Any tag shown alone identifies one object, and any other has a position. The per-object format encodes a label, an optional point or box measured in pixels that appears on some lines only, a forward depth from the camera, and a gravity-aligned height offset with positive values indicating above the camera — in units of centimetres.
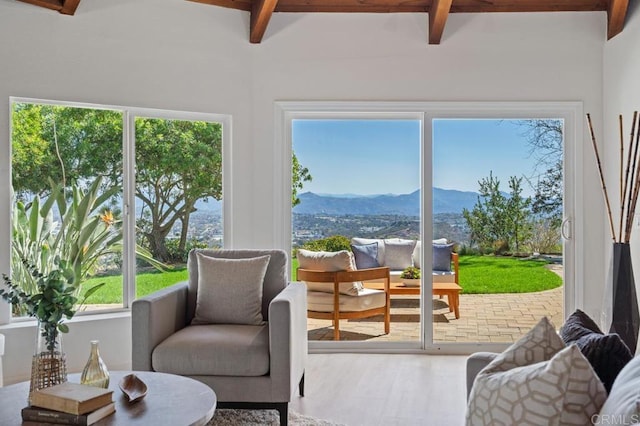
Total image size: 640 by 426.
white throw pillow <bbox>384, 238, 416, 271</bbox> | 501 -37
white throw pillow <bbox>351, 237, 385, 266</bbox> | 500 -27
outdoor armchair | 486 -71
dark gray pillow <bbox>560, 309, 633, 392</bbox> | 166 -39
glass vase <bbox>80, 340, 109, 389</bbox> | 231 -61
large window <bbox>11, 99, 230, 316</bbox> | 415 +11
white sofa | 498 -39
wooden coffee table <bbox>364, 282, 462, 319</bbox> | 495 -66
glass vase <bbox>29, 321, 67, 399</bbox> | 223 -55
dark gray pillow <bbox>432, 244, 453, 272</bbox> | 498 -39
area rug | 322 -111
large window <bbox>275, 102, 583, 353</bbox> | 491 +0
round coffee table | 207 -70
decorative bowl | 226 -67
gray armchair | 306 -73
